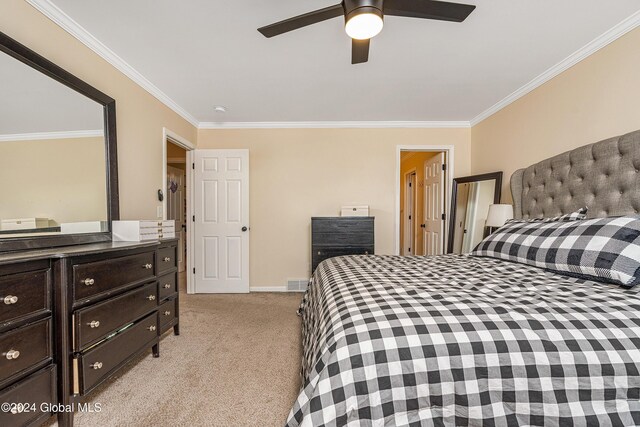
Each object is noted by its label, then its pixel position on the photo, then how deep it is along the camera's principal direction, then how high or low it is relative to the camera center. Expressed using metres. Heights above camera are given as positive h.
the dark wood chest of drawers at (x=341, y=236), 3.59 -0.32
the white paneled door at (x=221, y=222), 3.91 -0.15
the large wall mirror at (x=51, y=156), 1.52 +0.36
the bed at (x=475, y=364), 0.87 -0.48
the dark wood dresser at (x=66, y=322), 1.16 -0.54
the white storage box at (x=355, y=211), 3.76 -0.01
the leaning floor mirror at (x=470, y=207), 3.39 +0.03
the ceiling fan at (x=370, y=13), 1.40 +1.00
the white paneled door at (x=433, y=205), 4.14 +0.07
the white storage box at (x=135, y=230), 2.13 -0.14
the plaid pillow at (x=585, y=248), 1.38 -0.22
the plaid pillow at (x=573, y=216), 1.92 -0.05
